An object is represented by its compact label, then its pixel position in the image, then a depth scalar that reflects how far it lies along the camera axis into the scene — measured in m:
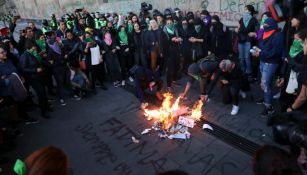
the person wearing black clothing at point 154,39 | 6.60
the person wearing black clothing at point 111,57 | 7.00
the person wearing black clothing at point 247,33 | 6.14
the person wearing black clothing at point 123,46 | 7.09
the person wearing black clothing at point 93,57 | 6.54
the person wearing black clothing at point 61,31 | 8.12
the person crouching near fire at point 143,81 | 5.31
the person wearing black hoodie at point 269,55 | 4.44
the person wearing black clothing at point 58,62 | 6.12
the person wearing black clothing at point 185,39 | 6.81
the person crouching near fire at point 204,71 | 5.28
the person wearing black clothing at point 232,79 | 4.97
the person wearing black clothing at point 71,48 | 6.36
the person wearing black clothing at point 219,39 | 6.37
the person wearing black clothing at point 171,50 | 6.45
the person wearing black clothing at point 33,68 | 5.44
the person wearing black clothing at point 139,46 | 6.89
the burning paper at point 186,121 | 4.77
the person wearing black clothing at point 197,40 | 6.71
